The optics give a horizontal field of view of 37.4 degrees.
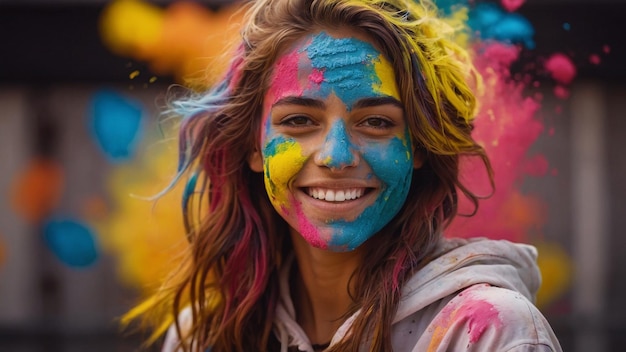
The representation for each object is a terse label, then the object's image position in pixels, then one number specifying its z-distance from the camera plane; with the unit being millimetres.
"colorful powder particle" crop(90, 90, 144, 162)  7770
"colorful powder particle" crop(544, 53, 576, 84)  2822
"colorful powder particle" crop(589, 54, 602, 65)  2643
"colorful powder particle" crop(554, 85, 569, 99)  2816
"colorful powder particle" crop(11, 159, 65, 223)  8180
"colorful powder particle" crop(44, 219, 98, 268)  8109
